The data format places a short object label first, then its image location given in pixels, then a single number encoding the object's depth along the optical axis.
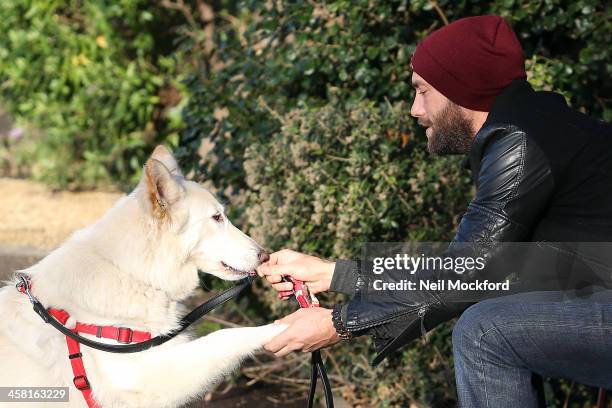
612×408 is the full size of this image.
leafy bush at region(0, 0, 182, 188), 8.57
